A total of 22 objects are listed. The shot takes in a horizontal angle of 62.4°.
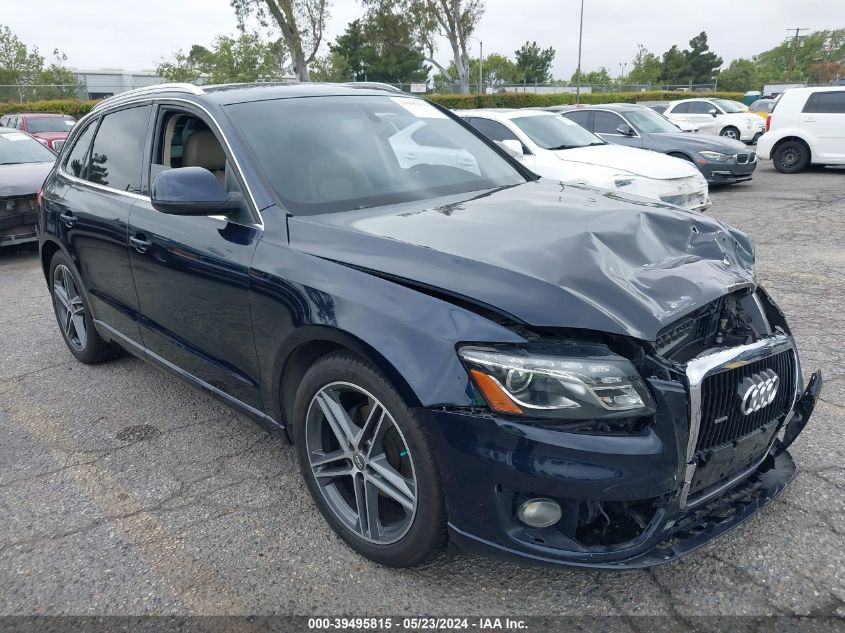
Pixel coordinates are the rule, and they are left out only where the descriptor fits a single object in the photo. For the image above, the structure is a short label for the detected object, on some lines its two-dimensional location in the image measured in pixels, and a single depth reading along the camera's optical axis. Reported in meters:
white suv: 13.88
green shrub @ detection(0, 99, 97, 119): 29.38
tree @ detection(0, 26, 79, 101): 46.44
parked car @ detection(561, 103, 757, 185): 12.24
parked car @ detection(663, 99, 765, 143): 20.97
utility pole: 86.91
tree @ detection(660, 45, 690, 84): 85.25
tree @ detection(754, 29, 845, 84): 89.31
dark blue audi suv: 2.06
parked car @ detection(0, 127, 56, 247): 8.31
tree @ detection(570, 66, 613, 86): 104.10
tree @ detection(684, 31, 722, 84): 84.38
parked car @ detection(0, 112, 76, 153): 17.50
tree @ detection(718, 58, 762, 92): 90.69
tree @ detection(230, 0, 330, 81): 33.59
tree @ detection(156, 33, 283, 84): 43.31
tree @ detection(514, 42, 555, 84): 100.75
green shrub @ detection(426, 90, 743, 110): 36.66
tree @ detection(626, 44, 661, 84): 91.01
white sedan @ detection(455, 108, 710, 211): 8.34
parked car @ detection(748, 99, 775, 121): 30.52
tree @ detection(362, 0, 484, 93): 47.41
